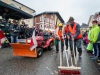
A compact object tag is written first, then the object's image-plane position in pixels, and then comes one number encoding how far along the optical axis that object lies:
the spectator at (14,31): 5.34
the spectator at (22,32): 6.06
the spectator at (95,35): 3.19
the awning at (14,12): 5.74
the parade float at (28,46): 3.45
